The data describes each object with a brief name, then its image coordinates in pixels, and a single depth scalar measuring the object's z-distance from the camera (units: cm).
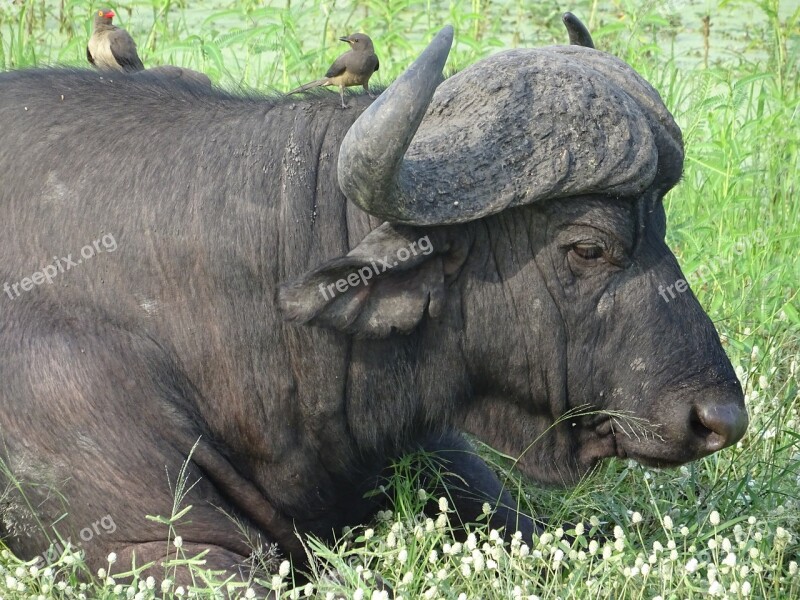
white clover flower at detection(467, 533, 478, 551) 833
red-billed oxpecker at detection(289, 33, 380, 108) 979
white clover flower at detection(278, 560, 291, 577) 770
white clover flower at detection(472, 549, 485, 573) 800
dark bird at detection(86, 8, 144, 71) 1258
